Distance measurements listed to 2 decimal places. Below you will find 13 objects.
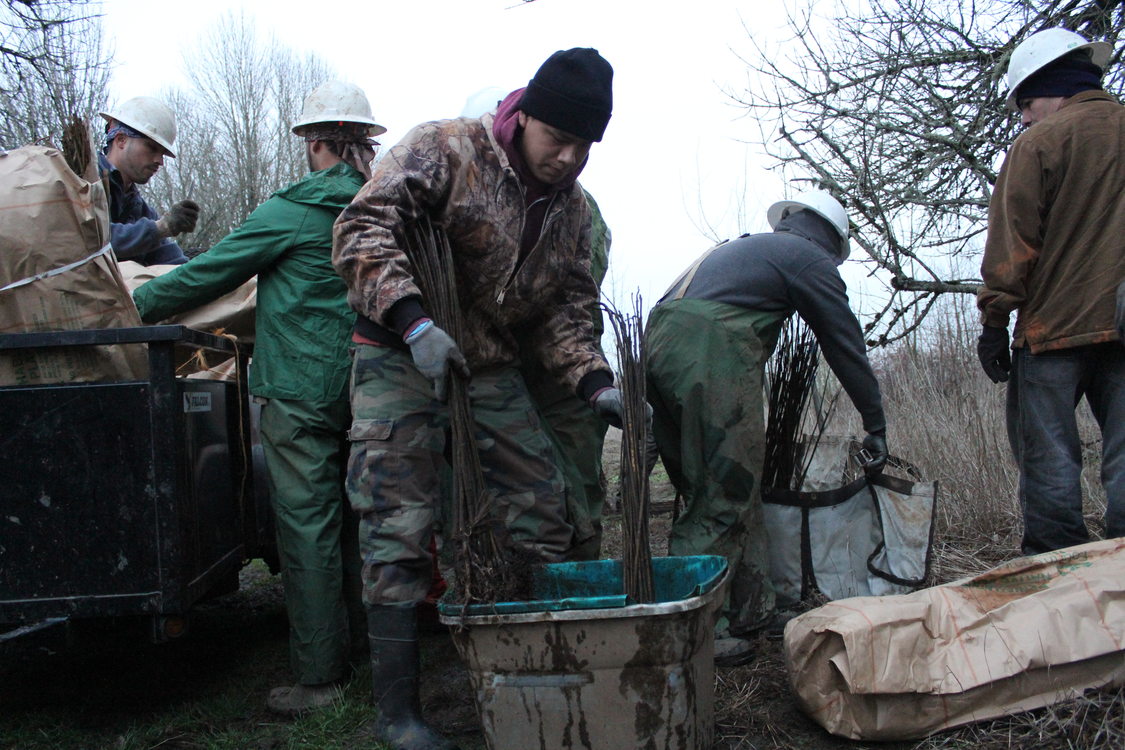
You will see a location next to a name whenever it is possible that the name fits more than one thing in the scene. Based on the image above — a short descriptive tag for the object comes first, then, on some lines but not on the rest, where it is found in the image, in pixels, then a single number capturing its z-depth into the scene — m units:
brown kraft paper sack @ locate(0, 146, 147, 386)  2.41
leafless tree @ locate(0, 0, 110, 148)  7.44
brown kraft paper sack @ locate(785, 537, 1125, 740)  2.17
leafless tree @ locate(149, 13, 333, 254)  21.55
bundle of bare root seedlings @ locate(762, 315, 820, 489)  3.49
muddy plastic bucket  1.98
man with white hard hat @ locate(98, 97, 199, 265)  3.67
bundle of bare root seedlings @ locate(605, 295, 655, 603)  2.26
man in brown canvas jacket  2.93
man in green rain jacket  2.81
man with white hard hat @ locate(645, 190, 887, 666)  3.00
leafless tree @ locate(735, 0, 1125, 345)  5.40
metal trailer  2.35
